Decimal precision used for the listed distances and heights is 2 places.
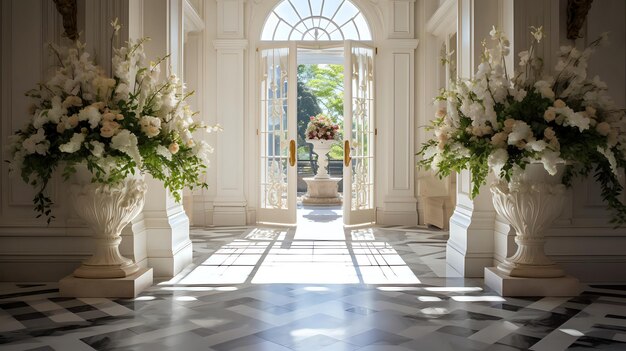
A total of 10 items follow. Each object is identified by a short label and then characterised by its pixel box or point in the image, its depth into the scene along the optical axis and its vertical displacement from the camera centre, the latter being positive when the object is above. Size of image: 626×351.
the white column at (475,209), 4.79 -0.33
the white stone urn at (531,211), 3.99 -0.28
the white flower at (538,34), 3.96 +0.89
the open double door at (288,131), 8.65 +0.55
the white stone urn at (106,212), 3.98 -0.28
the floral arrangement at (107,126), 3.76 +0.28
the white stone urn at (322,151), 12.28 +0.36
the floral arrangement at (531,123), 3.73 +0.29
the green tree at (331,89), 22.66 +3.04
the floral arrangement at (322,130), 12.34 +0.82
